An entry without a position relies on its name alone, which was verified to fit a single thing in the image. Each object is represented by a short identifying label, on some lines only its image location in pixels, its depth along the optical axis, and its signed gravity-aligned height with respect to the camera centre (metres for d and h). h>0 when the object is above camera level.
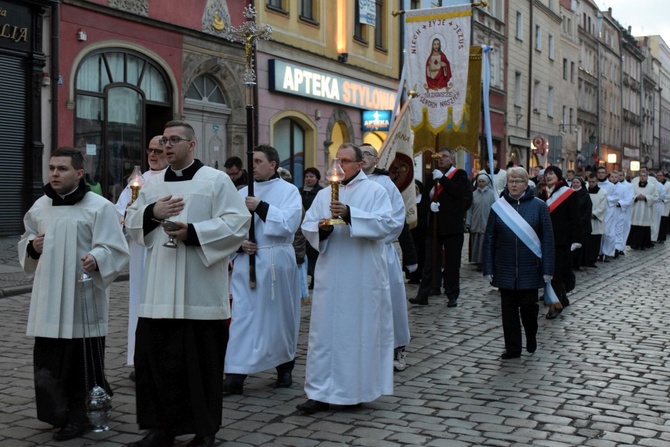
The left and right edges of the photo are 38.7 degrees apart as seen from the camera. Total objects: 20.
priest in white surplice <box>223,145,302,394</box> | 6.93 -0.63
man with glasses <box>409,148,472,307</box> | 11.77 -0.28
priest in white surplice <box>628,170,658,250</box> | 23.78 -0.25
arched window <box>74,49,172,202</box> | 17.88 +1.85
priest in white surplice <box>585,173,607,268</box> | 17.89 -0.14
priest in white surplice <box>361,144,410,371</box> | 7.69 -0.77
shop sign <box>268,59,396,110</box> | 23.27 +3.24
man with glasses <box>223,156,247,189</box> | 8.15 +0.29
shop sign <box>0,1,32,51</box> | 16.31 +3.07
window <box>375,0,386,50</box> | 29.53 +5.66
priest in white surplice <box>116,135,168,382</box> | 7.19 -0.50
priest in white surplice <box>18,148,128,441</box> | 5.66 -0.48
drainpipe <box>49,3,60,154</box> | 16.97 +2.44
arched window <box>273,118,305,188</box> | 24.16 +1.56
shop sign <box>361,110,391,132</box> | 28.12 +2.54
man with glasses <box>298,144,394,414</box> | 6.38 -0.71
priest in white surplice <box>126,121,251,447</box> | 5.33 -0.52
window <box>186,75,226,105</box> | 20.86 +2.54
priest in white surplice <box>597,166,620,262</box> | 19.61 -0.22
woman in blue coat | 8.44 -0.49
